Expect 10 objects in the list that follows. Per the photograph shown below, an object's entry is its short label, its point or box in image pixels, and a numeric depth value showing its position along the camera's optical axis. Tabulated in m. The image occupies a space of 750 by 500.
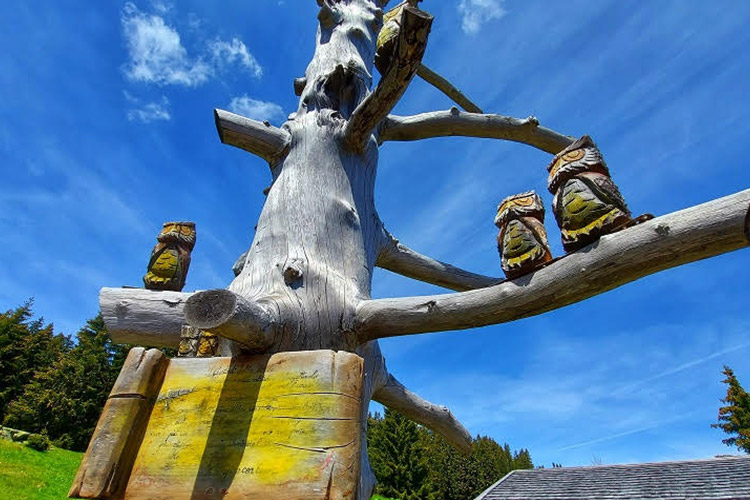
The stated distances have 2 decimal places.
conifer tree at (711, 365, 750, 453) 25.28
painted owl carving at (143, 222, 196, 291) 2.21
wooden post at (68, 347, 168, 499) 1.43
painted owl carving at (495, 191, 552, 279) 1.61
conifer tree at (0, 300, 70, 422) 25.80
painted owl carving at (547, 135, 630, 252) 1.49
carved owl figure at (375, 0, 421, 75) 2.94
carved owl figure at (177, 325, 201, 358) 1.96
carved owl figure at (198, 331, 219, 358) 1.98
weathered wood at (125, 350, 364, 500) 1.36
